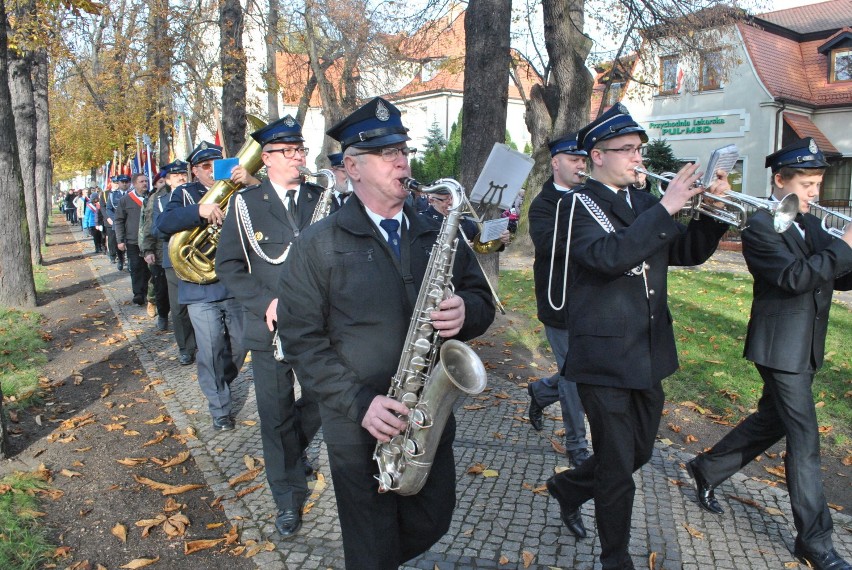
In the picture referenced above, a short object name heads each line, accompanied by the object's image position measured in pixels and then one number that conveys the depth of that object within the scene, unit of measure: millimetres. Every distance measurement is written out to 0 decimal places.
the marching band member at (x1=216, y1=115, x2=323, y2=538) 4324
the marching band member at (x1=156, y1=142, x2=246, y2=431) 6043
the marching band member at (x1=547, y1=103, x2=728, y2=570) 3367
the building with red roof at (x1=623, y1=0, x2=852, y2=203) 26297
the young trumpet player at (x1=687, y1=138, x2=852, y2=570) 3668
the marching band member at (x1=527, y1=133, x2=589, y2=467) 4734
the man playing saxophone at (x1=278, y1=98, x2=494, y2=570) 2678
